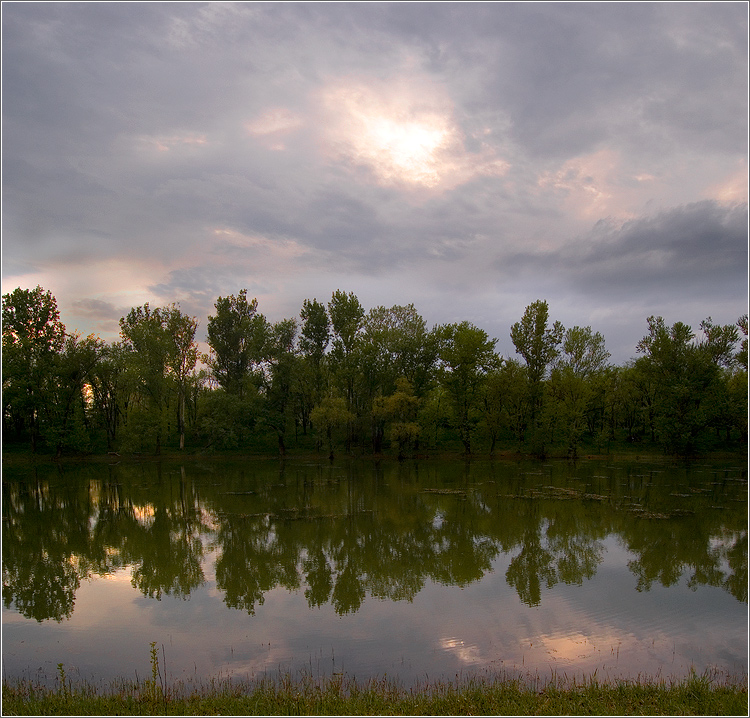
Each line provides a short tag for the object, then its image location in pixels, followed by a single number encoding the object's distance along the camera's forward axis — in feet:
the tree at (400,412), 162.09
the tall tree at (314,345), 182.60
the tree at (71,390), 164.45
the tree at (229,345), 187.01
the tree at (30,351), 158.92
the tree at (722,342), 180.96
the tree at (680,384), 159.94
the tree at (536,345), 174.02
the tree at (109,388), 175.73
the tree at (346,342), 176.24
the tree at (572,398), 163.73
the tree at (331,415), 161.38
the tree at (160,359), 169.07
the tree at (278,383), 174.40
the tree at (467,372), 174.81
